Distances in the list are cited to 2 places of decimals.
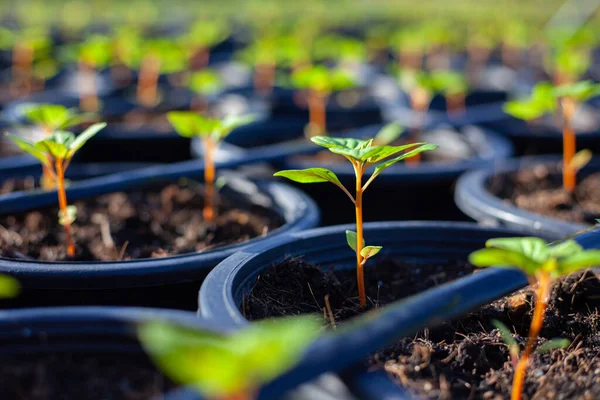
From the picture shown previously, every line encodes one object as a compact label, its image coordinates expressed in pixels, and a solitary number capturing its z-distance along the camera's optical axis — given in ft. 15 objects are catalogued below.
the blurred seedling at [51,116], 1.66
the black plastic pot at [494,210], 1.60
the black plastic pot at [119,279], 1.38
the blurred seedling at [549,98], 1.73
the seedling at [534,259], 1.14
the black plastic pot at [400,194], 1.94
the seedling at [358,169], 1.32
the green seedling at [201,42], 3.97
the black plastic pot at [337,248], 1.34
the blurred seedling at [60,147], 1.45
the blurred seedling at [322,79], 2.14
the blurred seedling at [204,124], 1.61
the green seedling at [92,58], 2.69
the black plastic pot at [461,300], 1.17
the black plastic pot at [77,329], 1.19
